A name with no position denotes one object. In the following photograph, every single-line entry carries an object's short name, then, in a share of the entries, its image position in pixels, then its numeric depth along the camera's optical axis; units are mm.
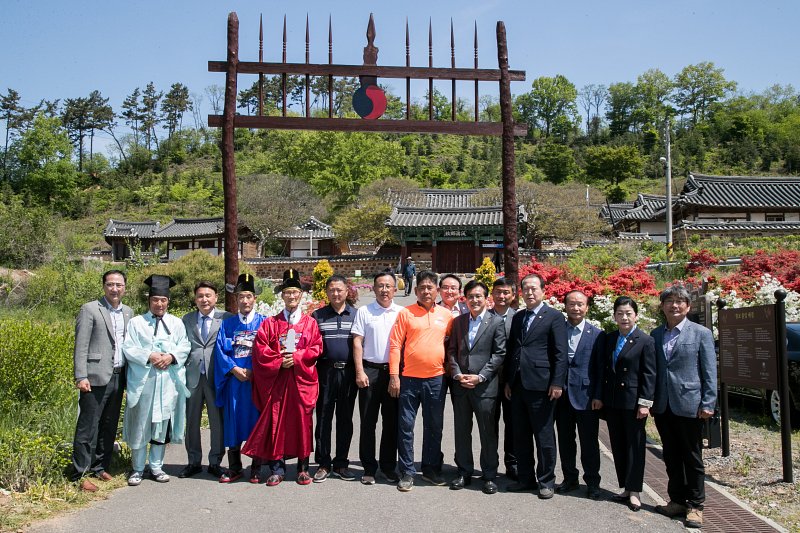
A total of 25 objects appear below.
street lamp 26542
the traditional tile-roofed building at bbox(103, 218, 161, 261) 45906
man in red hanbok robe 5344
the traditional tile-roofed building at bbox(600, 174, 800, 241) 34188
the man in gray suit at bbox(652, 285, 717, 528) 4668
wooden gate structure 9406
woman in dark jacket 4867
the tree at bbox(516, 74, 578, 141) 83812
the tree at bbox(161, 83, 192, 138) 75438
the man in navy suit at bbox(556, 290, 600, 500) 5082
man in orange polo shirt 5410
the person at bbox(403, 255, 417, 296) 27344
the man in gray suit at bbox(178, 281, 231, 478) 5641
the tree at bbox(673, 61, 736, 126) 77188
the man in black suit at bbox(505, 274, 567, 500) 5180
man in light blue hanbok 5410
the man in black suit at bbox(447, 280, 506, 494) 5301
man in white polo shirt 5547
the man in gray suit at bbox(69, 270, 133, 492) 5238
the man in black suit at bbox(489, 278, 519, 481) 5562
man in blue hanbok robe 5520
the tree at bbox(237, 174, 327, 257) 40844
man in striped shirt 5547
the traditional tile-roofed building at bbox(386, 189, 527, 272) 34688
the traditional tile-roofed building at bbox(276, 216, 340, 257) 43188
